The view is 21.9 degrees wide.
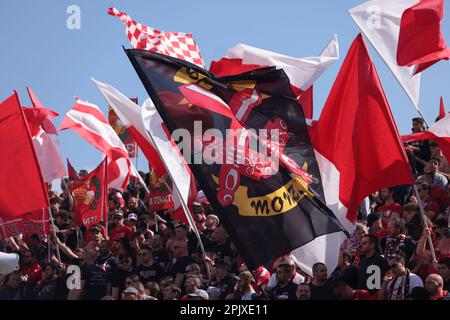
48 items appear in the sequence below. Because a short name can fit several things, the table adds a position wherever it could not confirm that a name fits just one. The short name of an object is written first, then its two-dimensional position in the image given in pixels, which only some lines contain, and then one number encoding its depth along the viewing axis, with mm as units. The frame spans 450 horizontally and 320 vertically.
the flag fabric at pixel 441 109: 20178
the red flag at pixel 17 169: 18422
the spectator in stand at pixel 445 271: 13359
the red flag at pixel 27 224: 18578
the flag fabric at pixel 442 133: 15404
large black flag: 13430
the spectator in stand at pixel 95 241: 19666
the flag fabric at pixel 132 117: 19719
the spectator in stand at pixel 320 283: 14117
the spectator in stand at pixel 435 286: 12672
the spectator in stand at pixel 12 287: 20250
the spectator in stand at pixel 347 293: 13740
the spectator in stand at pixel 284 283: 14836
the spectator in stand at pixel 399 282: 12984
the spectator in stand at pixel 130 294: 15266
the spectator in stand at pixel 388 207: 16841
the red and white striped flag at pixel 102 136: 22031
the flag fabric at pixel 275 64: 17156
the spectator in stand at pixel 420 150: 19156
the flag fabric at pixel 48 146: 22953
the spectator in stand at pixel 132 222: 20336
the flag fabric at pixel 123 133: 26516
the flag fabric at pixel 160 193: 20672
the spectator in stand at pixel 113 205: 23453
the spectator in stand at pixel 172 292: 15427
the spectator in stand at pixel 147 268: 17609
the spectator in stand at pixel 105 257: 18359
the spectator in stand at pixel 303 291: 14289
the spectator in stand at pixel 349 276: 14211
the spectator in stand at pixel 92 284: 17891
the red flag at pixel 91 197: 20734
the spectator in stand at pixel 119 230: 19766
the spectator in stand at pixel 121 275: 17609
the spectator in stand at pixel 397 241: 14797
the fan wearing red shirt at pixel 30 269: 20422
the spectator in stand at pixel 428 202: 16188
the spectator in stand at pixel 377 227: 15641
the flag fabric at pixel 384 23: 17422
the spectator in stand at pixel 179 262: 17097
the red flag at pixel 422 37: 16625
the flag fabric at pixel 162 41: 19516
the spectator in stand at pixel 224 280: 15734
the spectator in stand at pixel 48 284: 19422
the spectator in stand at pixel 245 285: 15086
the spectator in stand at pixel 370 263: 14195
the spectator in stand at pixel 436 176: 17219
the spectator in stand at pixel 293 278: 15133
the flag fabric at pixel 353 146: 14906
